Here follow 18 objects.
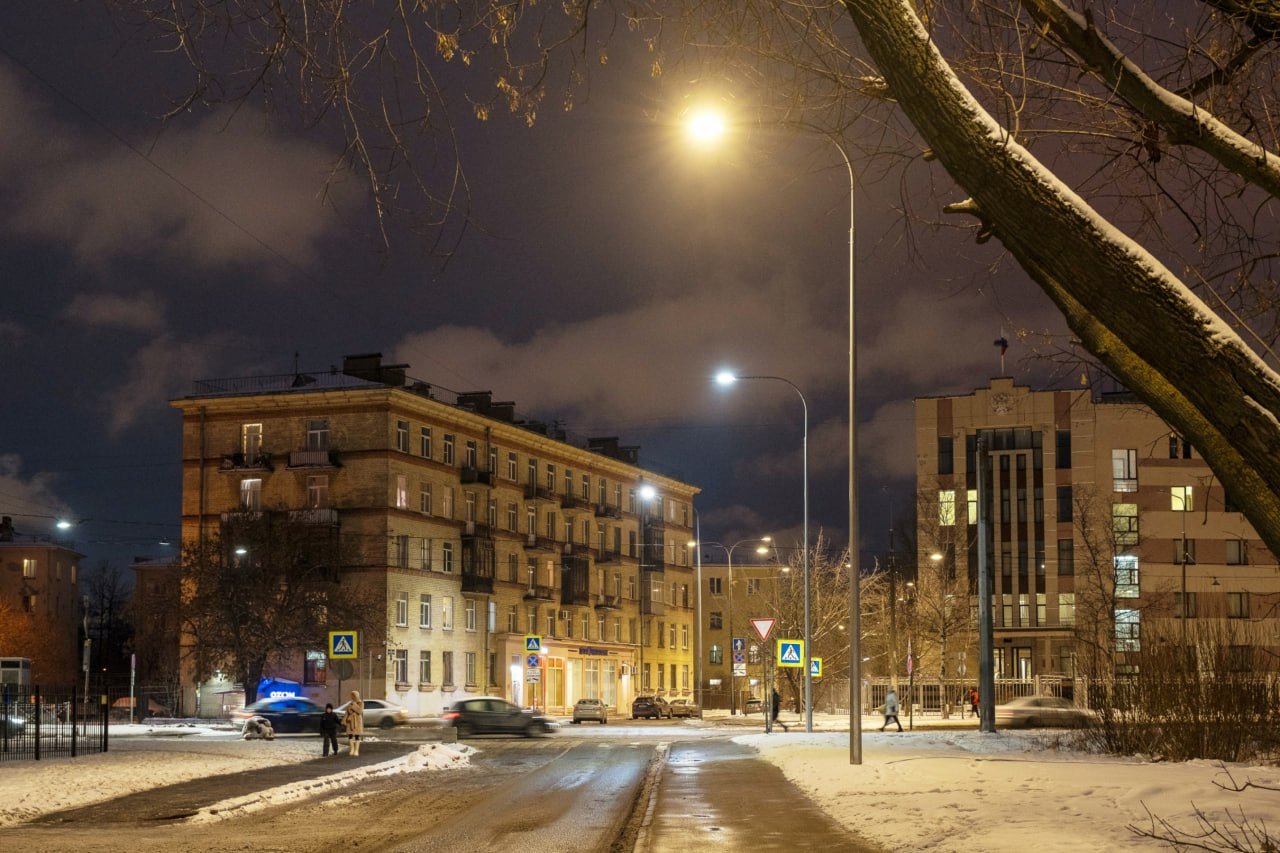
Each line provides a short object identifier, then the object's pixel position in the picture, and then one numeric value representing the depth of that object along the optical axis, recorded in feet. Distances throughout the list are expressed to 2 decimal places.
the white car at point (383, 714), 182.70
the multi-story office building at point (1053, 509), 276.41
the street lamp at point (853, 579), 82.69
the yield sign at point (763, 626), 126.72
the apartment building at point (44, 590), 383.65
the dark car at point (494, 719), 165.58
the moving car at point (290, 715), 171.53
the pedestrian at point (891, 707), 147.74
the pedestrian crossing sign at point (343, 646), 121.60
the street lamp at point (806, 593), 123.44
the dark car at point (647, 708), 249.55
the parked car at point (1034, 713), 157.28
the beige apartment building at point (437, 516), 241.14
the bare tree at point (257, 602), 211.61
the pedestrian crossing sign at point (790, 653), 127.34
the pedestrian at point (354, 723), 115.34
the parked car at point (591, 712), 230.27
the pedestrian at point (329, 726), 113.60
